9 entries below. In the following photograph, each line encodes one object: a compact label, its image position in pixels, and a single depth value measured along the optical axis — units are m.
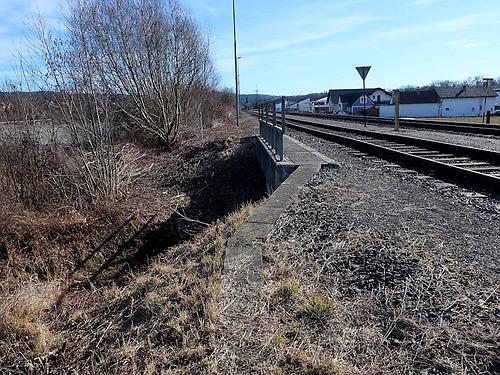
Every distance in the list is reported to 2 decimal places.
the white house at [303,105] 135.10
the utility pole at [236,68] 32.20
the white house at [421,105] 73.88
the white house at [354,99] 92.09
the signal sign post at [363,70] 18.89
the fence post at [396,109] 18.71
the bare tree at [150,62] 15.48
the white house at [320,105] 112.00
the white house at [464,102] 73.50
